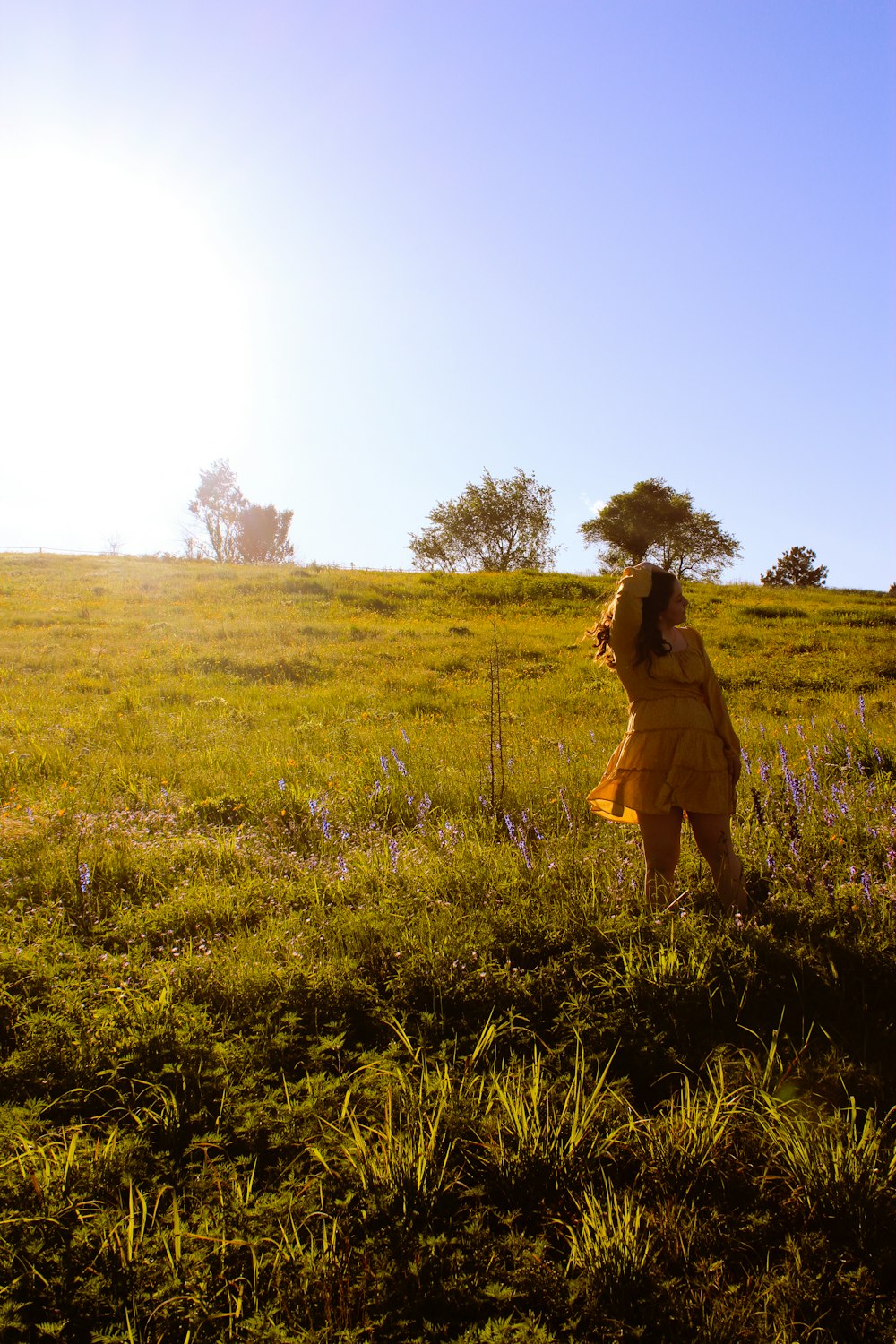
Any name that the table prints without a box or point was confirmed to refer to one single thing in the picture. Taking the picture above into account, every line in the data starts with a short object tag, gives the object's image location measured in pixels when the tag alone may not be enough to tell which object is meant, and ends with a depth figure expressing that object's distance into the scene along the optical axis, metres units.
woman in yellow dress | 4.13
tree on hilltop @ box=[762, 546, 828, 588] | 56.25
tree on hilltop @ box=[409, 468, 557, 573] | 53.56
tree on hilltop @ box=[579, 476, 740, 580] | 47.00
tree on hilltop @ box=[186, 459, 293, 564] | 68.25
